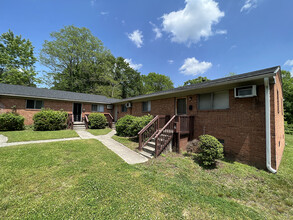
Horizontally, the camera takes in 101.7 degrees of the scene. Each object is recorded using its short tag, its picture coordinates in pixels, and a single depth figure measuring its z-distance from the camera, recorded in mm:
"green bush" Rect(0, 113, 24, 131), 8719
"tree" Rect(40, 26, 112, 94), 22828
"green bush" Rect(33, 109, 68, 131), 9406
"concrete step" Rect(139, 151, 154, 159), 5071
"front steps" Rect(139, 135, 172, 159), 5213
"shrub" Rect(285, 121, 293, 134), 15078
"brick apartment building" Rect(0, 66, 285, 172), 4282
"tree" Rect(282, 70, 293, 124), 18188
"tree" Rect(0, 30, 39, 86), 19641
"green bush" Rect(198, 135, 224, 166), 4328
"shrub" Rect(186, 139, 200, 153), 5543
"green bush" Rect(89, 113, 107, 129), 11422
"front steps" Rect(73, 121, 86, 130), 11531
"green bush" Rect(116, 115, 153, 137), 7320
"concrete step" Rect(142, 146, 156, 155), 5370
